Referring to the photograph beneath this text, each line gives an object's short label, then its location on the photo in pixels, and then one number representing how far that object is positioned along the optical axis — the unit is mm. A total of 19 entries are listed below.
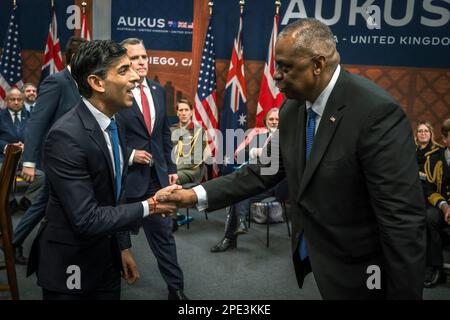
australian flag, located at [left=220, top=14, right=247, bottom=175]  6090
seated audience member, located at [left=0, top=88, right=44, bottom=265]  5441
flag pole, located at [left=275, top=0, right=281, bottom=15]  5931
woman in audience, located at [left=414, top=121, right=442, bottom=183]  5074
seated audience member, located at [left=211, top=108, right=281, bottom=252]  4672
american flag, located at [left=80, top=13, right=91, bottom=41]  5980
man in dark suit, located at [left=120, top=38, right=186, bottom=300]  3326
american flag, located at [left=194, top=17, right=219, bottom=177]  6105
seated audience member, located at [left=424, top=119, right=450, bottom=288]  3916
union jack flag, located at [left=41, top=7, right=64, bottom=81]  6156
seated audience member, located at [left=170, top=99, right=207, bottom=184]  5363
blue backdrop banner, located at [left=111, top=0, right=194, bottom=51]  6332
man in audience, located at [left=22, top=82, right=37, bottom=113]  5923
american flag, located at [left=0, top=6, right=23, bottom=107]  6152
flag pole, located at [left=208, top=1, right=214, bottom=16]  6001
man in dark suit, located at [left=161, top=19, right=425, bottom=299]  1607
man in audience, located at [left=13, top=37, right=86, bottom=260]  3467
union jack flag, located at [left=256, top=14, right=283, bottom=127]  6047
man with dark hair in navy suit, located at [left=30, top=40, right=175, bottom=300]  1856
